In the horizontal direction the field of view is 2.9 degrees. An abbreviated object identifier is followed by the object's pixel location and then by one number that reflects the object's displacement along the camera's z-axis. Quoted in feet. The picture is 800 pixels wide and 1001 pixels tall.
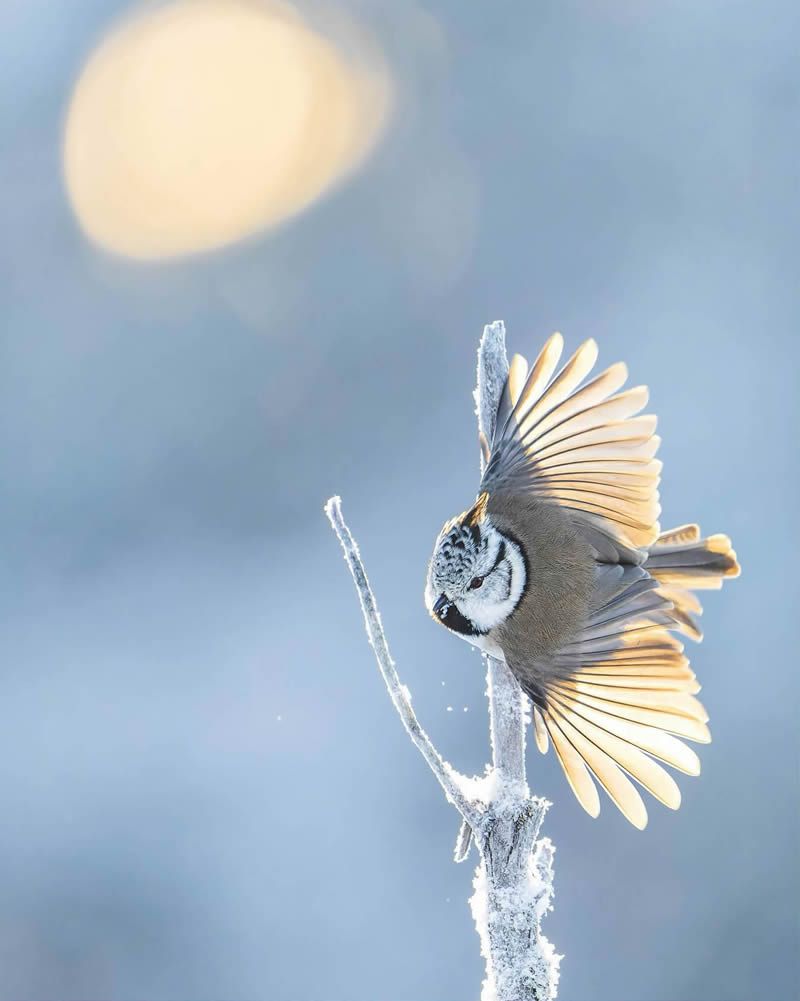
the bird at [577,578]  18.63
